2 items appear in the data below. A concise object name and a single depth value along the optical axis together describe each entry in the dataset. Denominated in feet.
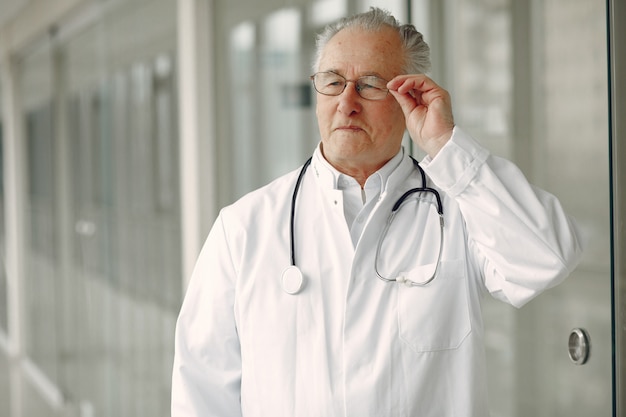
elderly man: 6.90
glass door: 7.69
